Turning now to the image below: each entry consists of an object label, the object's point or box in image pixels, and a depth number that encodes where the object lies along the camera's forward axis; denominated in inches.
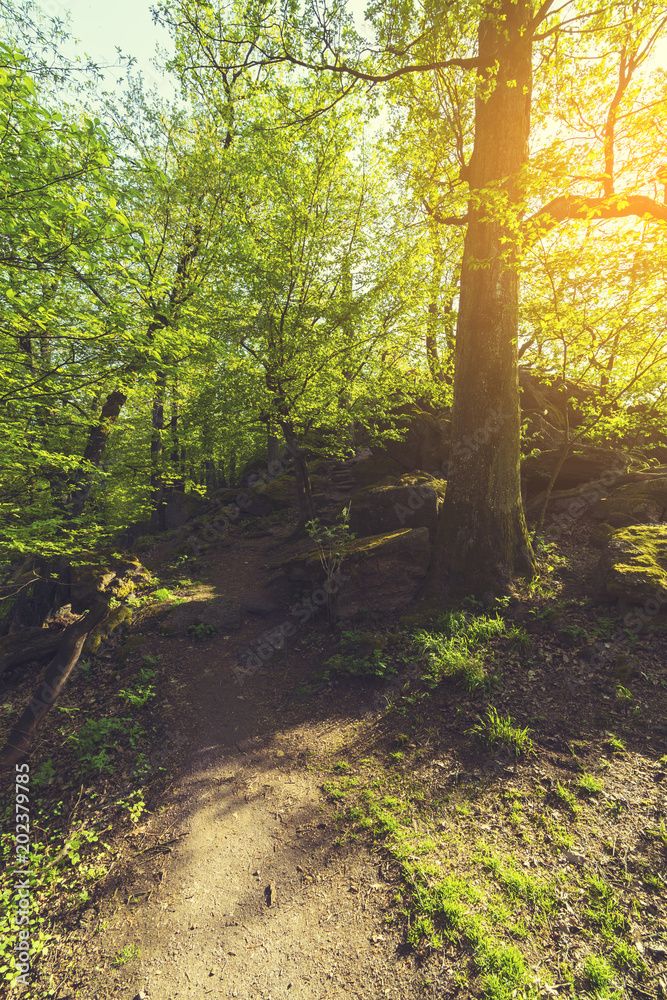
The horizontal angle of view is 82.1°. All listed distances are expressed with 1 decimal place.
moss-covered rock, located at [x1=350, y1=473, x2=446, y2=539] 359.3
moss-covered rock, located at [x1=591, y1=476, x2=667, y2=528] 319.6
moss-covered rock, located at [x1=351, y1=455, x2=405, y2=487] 573.0
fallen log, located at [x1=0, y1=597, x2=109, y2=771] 221.5
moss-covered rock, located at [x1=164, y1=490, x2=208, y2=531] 841.5
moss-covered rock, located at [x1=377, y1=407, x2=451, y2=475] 540.7
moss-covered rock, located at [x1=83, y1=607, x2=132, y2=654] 304.9
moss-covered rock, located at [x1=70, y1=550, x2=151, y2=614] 365.4
